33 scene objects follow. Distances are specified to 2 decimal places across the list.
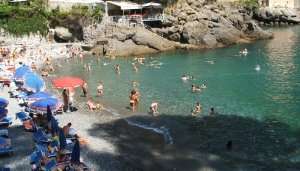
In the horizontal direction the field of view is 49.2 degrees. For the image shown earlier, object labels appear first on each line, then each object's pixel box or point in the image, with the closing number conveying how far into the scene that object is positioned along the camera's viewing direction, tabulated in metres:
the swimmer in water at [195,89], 24.17
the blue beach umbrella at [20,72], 23.18
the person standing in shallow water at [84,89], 23.45
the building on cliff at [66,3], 38.22
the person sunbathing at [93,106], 20.89
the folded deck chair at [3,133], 15.12
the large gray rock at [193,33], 38.16
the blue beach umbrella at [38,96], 18.36
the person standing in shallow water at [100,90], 23.73
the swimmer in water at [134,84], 25.40
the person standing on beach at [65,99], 19.84
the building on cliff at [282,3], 60.80
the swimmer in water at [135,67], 29.72
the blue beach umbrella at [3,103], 17.47
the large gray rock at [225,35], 39.09
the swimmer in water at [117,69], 29.13
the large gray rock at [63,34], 37.30
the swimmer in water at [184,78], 26.98
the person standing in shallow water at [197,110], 20.38
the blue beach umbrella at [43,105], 17.33
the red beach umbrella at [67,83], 19.71
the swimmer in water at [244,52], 35.25
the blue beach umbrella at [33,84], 20.17
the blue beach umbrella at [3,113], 16.93
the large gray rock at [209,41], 38.18
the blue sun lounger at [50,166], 12.71
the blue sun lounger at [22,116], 17.56
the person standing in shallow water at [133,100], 21.02
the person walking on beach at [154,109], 20.37
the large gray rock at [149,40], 36.54
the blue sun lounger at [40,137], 14.77
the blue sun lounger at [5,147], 14.39
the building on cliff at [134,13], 38.63
